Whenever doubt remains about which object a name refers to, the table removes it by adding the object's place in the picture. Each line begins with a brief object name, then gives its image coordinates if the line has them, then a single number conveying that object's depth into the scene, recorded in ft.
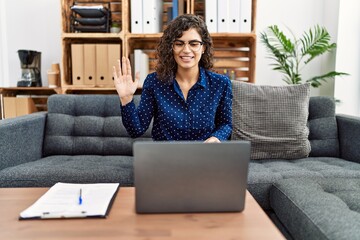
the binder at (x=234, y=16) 7.54
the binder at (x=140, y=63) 7.95
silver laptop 2.26
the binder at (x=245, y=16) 7.52
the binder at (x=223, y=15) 7.54
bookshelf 7.72
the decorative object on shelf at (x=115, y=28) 8.09
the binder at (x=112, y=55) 7.82
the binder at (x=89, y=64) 7.83
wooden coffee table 2.15
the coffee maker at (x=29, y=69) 8.15
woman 4.47
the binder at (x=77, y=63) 7.83
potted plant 7.98
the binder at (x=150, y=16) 7.61
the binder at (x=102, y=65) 7.82
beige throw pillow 5.88
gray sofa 3.31
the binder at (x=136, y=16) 7.61
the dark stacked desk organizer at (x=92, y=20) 7.73
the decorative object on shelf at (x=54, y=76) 8.29
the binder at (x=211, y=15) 7.56
